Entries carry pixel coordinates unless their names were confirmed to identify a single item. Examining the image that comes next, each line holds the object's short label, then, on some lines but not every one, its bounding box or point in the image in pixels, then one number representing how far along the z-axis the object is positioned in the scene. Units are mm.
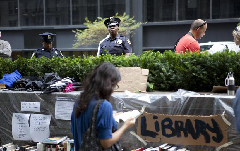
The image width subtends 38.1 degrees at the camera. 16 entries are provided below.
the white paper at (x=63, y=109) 5703
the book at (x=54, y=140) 5672
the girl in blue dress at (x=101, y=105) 3125
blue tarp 6596
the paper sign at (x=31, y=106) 5965
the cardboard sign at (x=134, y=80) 5688
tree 21391
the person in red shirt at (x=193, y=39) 6625
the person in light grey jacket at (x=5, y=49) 9661
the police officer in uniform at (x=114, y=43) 7973
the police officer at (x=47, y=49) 8453
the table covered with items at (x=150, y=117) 4766
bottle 4977
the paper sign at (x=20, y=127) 6094
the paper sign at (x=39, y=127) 5957
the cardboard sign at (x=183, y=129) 4758
